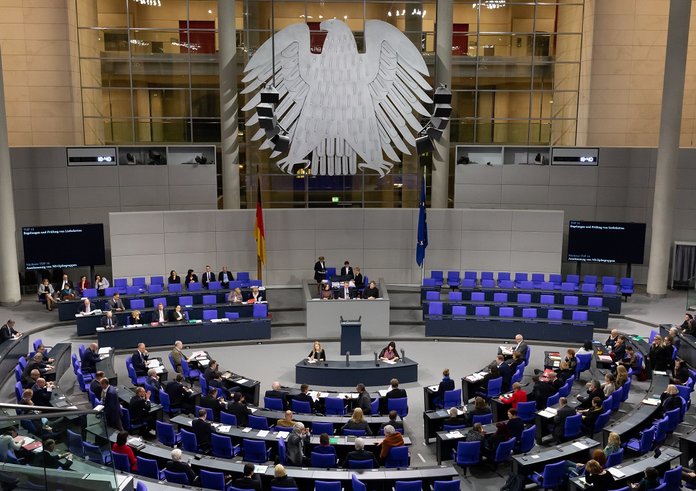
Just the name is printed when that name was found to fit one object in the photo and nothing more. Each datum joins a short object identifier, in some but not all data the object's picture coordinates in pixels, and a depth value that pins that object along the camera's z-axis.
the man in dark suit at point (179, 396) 13.10
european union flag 21.06
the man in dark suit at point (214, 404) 12.26
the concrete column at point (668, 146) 20.78
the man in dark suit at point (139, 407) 12.23
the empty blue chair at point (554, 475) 10.16
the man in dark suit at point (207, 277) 20.72
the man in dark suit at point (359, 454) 10.28
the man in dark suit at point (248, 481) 9.25
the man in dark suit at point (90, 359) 14.70
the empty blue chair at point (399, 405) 12.85
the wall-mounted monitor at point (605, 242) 22.69
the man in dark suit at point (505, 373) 14.26
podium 16.86
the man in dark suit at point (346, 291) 19.17
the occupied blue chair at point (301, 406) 12.69
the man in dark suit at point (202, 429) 11.23
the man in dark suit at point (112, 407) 11.89
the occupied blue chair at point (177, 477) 9.55
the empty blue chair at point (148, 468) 10.00
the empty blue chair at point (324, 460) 10.30
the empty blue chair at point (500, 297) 20.00
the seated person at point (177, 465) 9.62
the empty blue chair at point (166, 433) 11.45
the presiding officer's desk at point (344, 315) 18.36
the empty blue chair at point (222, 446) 10.98
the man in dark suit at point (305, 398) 12.73
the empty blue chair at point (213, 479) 9.58
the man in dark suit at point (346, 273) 20.84
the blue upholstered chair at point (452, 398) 13.12
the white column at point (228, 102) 22.17
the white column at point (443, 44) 22.53
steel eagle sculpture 21.77
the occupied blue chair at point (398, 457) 10.64
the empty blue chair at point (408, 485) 9.52
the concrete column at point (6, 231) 20.00
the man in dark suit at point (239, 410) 12.02
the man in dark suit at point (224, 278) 20.67
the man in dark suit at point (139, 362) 14.66
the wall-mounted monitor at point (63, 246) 21.12
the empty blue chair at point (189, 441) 11.08
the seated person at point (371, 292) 19.00
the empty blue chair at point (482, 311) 18.92
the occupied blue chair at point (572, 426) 11.80
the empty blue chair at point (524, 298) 19.95
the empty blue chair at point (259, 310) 18.83
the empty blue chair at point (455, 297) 19.78
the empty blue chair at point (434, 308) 19.23
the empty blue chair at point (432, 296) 19.85
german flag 20.86
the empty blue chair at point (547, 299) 19.78
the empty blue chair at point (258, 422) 11.66
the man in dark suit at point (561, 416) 11.84
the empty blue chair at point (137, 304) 18.95
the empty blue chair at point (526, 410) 12.64
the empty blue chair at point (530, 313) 18.78
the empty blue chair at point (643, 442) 11.16
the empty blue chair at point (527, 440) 11.44
